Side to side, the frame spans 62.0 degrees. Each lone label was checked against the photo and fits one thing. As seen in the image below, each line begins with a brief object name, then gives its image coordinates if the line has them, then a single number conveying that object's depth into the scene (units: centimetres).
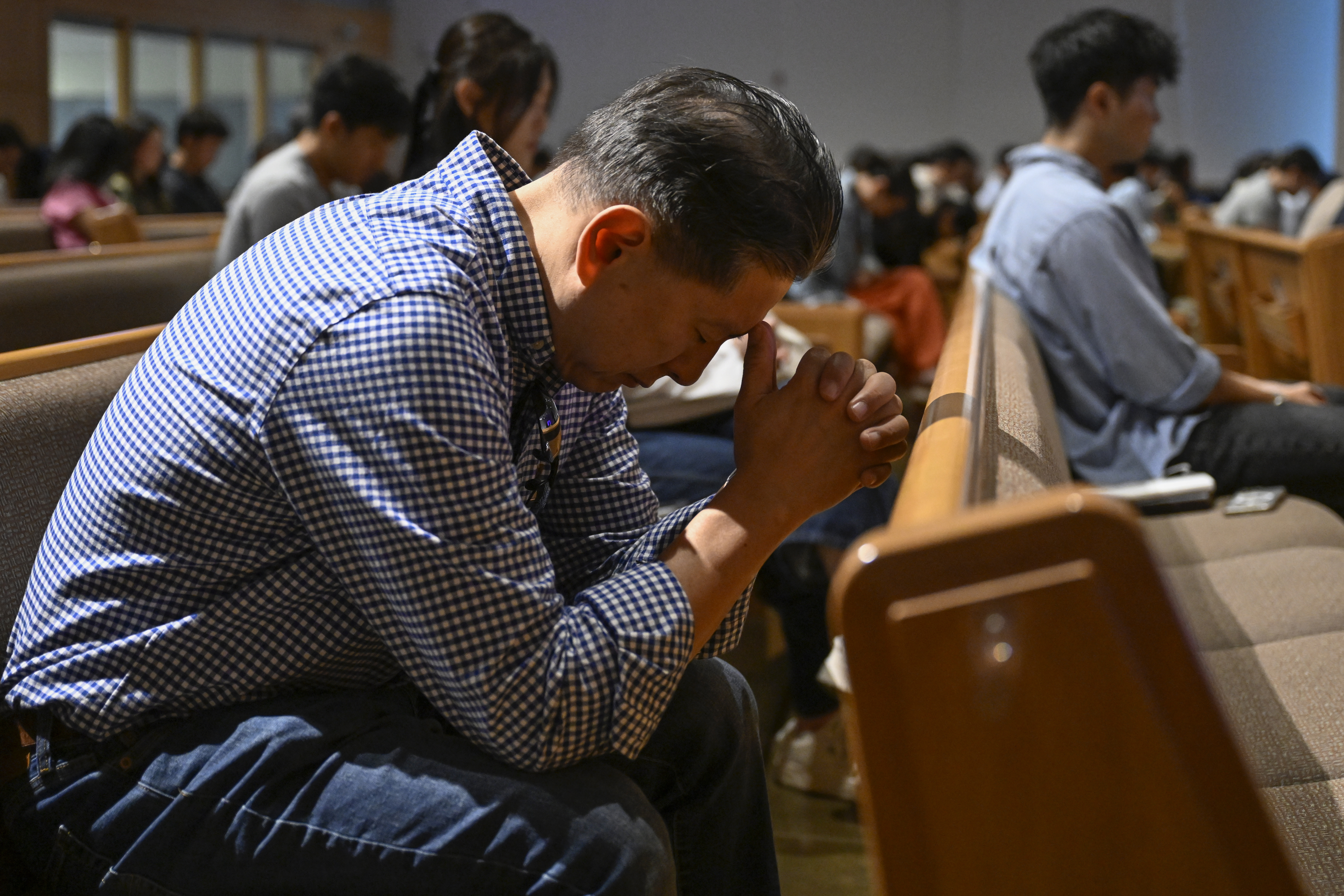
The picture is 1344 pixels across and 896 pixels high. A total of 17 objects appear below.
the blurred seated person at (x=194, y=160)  612
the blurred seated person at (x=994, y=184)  780
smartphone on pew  180
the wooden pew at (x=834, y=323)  331
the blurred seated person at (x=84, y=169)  384
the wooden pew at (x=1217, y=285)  281
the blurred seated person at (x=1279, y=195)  660
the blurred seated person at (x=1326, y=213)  466
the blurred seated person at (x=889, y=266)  438
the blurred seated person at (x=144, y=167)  538
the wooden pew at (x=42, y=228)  324
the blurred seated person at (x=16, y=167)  600
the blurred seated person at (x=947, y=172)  771
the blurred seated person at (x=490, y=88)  207
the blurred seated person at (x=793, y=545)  176
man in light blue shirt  201
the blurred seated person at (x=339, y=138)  267
